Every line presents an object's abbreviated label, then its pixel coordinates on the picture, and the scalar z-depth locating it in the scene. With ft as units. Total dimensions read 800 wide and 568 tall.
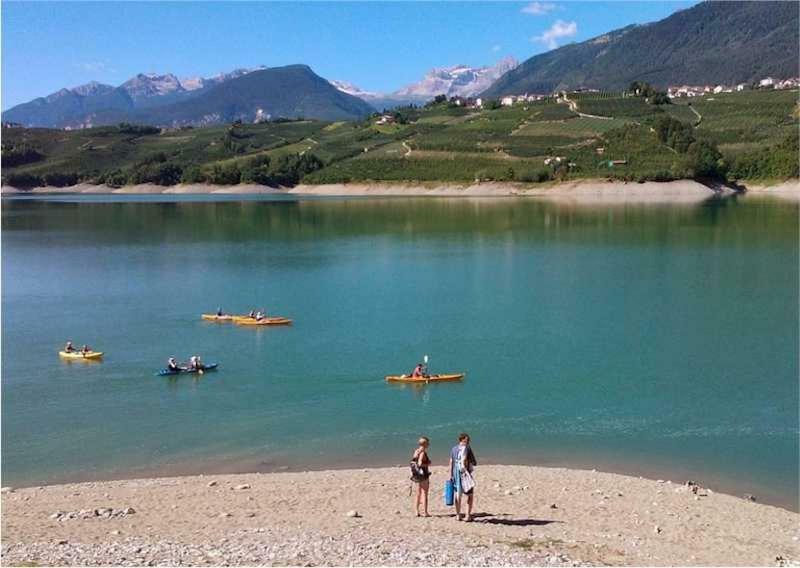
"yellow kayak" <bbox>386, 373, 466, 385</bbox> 95.86
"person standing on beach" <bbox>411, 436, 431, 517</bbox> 50.70
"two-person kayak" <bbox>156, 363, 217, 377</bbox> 101.65
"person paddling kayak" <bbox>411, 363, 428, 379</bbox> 96.27
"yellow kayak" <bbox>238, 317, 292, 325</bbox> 132.05
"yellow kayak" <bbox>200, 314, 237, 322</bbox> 136.26
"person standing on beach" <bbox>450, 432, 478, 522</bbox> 50.13
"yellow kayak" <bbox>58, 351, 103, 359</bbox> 109.09
